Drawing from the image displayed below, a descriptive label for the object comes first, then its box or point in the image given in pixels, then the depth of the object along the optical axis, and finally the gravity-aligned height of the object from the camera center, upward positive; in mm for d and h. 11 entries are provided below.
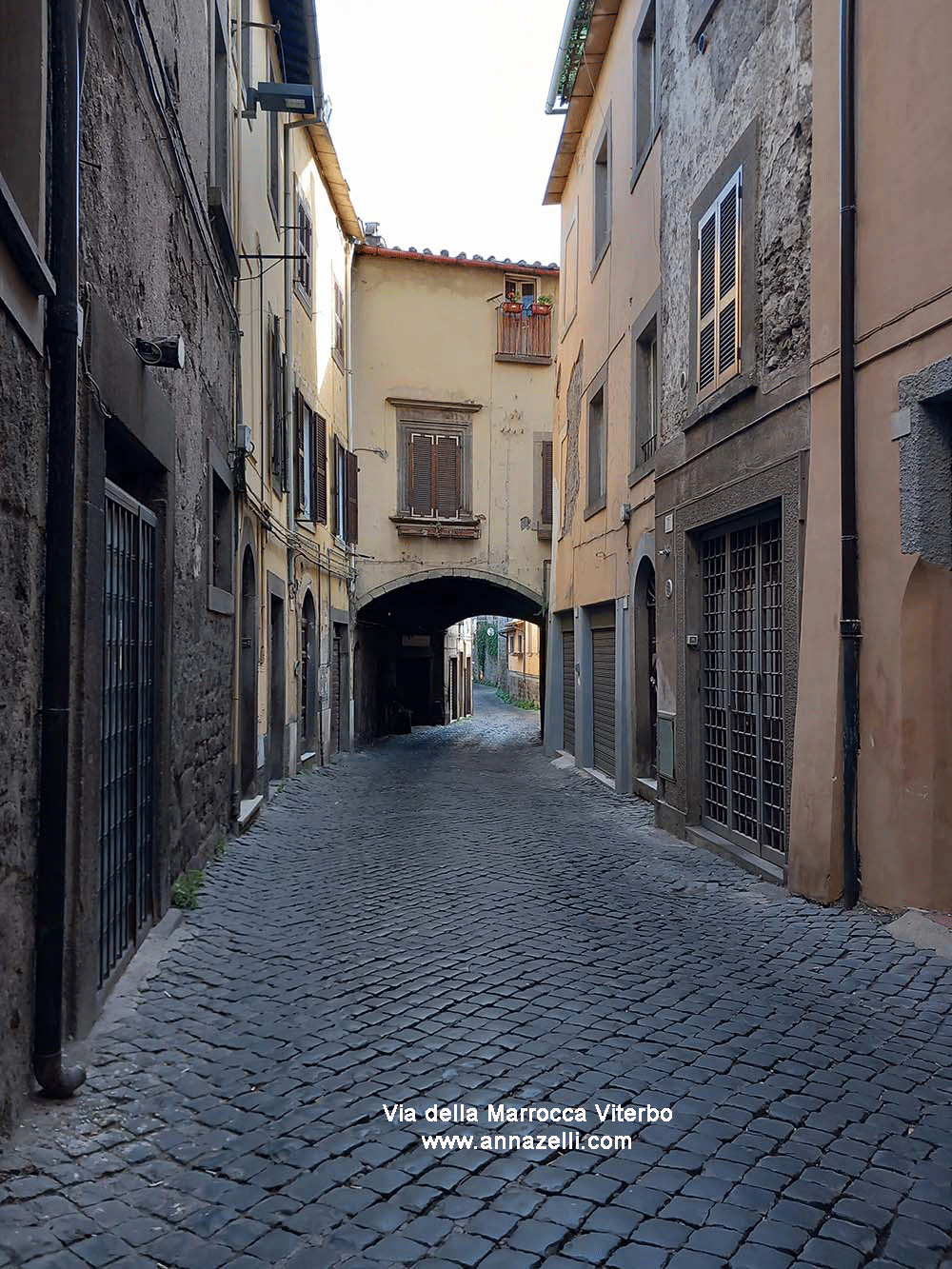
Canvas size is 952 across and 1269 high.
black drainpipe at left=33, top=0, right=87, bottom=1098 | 3088 +323
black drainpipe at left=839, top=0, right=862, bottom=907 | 5395 +843
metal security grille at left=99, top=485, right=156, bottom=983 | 4234 -348
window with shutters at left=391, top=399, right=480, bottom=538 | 18922 +3634
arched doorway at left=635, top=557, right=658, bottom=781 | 10367 -249
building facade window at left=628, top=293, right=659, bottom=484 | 10453 +2857
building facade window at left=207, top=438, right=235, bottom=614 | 7477 +973
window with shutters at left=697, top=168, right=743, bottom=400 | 7086 +2808
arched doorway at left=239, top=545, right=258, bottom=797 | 9578 -281
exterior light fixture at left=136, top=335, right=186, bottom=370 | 4508 +1423
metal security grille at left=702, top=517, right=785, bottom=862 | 6695 -223
